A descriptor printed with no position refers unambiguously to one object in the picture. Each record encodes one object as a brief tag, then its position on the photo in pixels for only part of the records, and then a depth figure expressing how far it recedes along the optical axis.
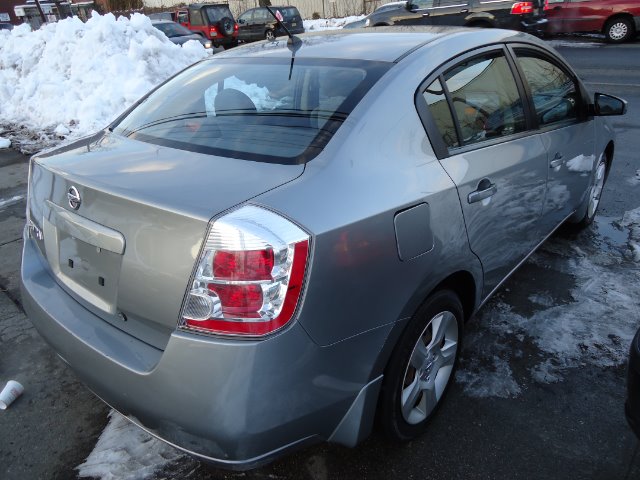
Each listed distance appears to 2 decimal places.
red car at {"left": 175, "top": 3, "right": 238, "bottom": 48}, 19.66
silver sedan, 1.57
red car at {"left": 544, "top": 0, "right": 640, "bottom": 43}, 14.25
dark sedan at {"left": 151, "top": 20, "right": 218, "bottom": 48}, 14.41
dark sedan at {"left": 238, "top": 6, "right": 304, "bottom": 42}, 20.89
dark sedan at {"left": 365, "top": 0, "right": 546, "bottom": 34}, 12.84
